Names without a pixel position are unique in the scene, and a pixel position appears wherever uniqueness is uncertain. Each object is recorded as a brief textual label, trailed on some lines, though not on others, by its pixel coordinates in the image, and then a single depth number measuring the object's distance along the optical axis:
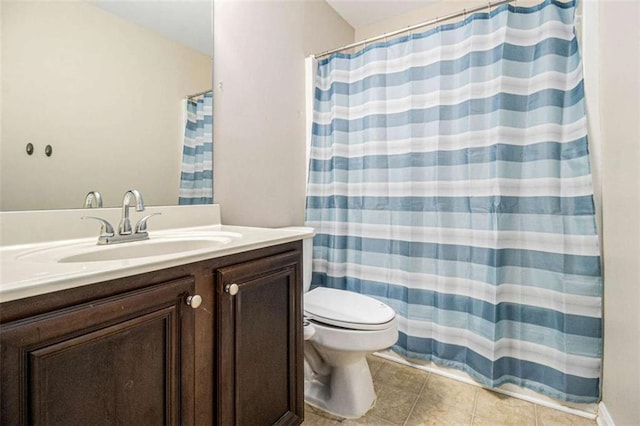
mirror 0.95
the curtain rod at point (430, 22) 1.47
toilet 1.28
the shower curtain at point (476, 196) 1.35
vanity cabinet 0.55
